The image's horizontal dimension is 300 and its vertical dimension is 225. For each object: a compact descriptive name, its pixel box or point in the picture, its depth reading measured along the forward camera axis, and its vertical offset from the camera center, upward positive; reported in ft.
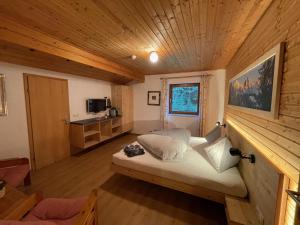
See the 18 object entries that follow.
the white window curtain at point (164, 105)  15.25 -0.60
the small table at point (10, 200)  3.86 -3.22
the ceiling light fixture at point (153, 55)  8.50 +2.82
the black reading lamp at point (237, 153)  4.52 -1.87
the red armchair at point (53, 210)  3.87 -3.45
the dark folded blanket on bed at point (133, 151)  7.27 -2.84
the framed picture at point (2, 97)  7.35 +0.11
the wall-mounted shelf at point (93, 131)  10.98 -2.98
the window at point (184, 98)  14.34 +0.22
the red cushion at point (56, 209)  4.13 -3.47
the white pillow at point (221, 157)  5.66 -2.50
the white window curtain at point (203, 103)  13.35 -0.29
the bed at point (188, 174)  5.00 -3.17
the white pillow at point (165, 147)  6.64 -2.46
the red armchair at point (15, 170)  5.76 -3.35
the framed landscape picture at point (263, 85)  3.32 +0.50
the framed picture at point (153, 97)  16.21 +0.28
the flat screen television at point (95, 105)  12.89 -0.57
